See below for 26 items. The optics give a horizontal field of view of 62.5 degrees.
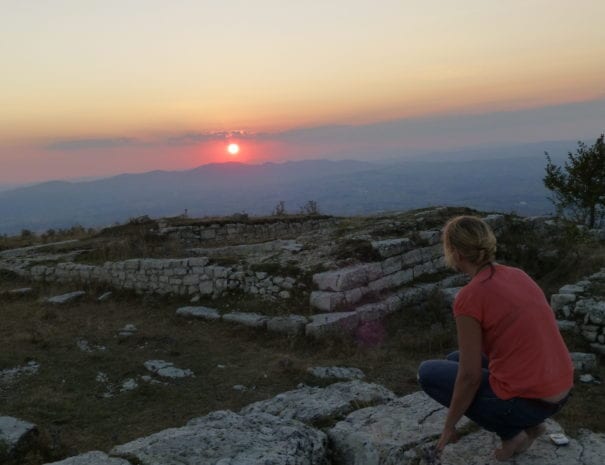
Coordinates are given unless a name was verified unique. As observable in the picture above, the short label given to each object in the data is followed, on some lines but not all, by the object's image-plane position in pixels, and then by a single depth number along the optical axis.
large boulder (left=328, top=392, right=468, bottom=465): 3.92
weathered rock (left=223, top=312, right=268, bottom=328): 9.46
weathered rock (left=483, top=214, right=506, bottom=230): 14.05
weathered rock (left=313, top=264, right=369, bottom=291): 9.68
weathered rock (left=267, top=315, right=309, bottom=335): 9.02
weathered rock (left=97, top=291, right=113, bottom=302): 12.04
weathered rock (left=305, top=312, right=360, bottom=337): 8.76
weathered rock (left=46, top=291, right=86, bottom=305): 11.79
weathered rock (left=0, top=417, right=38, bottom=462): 4.80
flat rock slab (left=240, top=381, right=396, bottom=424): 4.99
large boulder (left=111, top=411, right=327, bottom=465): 3.79
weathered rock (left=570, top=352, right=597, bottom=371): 6.56
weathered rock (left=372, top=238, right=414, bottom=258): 10.70
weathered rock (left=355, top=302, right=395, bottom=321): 9.34
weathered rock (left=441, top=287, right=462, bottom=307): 9.78
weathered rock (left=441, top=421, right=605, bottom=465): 3.58
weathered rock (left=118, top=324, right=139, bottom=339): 9.36
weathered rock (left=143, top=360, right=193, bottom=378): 7.53
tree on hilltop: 18.53
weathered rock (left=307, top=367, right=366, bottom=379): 7.11
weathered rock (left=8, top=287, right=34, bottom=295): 12.73
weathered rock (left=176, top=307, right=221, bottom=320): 10.16
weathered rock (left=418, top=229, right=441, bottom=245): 11.88
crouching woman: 3.25
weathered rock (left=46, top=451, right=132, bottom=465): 3.81
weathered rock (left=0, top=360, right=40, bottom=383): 7.41
